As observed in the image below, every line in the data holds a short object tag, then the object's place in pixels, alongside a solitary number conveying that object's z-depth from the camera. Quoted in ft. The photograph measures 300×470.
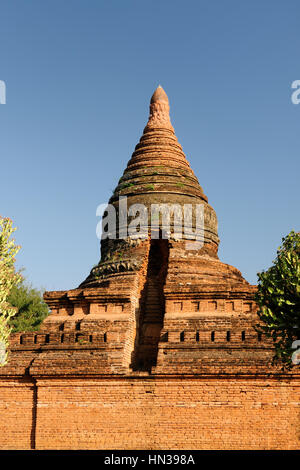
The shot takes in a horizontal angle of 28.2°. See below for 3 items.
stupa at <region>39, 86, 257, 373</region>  44.65
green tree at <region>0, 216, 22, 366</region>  39.60
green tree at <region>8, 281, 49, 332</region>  85.46
